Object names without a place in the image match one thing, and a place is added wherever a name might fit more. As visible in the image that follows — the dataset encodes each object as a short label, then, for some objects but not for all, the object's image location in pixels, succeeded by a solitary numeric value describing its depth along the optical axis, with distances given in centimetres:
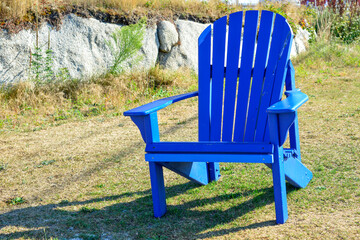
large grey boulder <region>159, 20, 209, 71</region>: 1432
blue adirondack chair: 448
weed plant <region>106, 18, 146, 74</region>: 1200
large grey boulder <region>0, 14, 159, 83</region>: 1127
